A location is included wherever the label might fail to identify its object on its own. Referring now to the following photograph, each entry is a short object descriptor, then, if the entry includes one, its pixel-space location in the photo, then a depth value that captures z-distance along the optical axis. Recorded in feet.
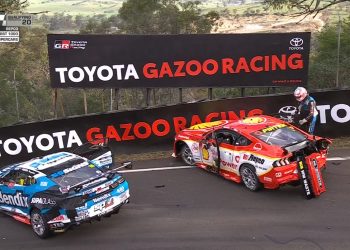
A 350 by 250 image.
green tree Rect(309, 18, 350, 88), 72.69
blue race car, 29.17
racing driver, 40.47
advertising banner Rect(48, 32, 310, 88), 50.78
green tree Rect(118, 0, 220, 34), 117.18
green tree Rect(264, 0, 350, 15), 67.21
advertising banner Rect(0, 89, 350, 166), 47.11
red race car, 33.45
